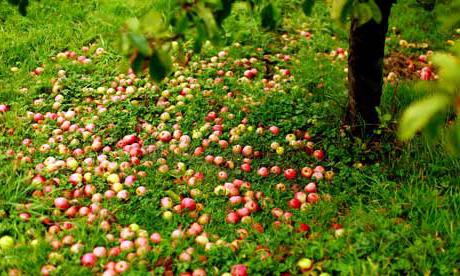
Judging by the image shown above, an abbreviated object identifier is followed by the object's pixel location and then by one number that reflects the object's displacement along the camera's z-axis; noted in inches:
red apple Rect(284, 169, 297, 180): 131.0
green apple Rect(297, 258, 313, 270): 101.3
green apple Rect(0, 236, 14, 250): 109.3
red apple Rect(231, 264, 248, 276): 100.7
